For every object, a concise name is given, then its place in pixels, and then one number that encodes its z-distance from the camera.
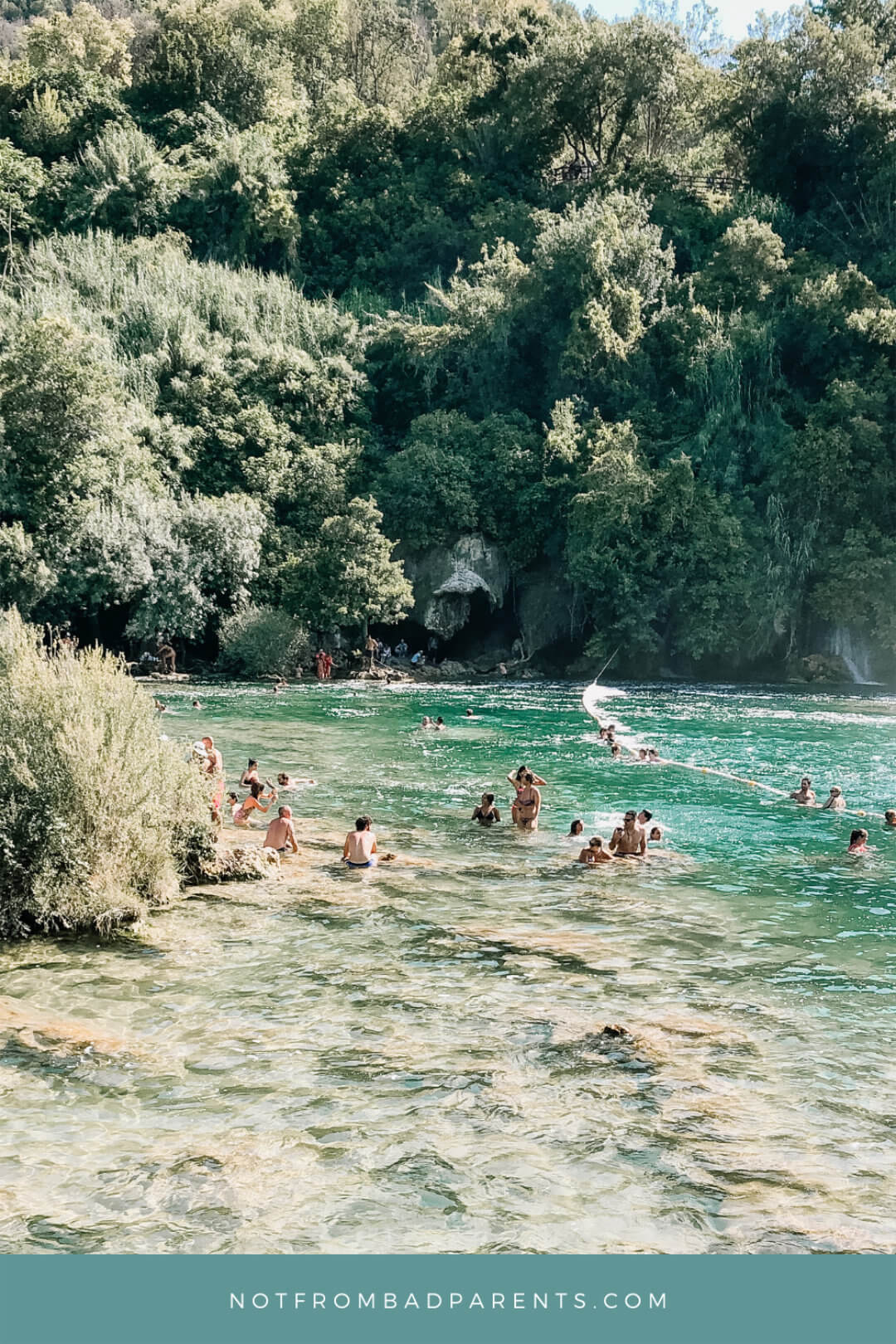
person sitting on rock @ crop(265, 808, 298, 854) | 17.44
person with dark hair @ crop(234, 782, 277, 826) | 20.00
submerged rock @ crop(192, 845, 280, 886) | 15.67
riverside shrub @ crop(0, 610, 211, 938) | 12.85
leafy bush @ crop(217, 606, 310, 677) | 44.75
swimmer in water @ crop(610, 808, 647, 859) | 17.95
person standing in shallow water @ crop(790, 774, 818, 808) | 22.52
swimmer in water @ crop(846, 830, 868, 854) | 18.62
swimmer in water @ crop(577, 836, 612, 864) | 17.44
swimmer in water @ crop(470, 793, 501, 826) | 20.41
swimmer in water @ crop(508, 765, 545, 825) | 20.31
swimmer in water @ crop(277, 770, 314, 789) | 23.34
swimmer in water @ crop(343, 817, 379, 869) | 16.75
